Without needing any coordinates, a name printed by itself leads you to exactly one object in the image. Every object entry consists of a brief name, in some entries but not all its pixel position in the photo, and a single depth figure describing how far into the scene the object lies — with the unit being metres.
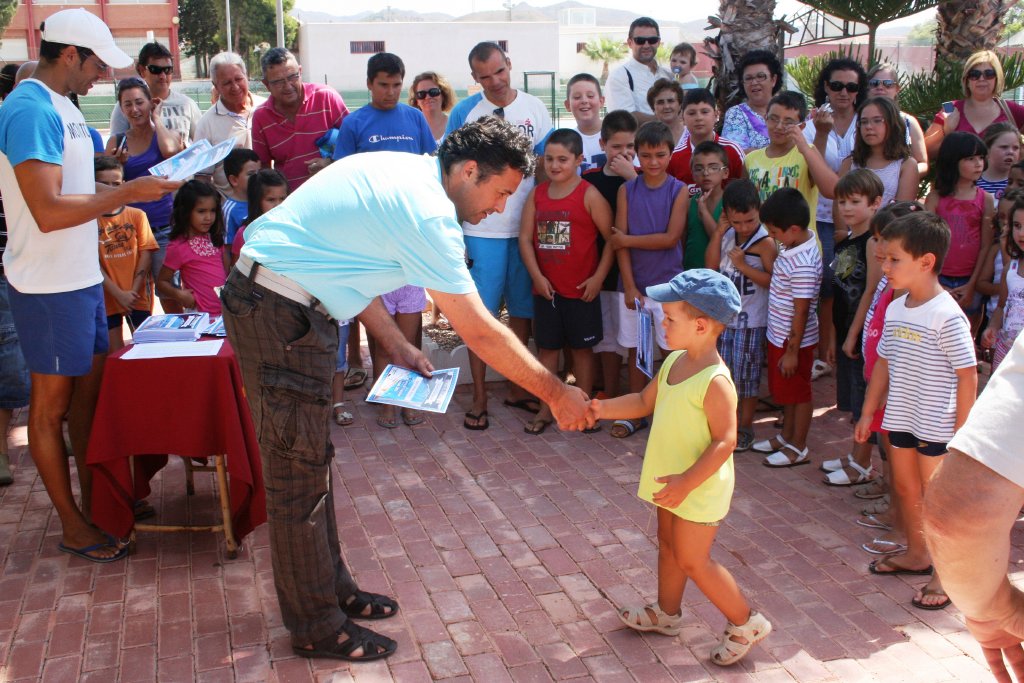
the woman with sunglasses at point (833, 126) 6.09
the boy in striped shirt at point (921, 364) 3.73
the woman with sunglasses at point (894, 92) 6.08
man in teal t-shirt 3.05
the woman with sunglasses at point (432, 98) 8.19
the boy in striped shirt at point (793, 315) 5.10
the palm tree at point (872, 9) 9.43
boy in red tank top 5.86
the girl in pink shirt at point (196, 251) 5.62
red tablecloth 4.12
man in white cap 3.90
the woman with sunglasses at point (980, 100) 6.34
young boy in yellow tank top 3.22
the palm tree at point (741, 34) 8.66
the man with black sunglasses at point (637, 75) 7.71
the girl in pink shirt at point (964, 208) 5.36
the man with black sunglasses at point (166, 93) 7.14
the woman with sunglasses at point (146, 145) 6.39
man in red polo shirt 6.53
